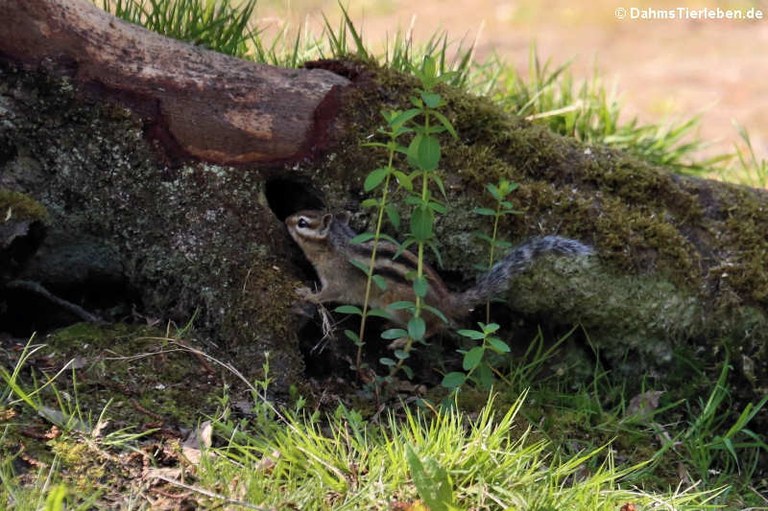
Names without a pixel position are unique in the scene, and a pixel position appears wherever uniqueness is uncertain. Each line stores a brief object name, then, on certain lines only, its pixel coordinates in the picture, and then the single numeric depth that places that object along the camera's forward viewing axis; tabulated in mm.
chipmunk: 8023
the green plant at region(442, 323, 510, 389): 7008
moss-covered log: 7965
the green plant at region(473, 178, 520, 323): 7701
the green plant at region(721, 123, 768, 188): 10898
